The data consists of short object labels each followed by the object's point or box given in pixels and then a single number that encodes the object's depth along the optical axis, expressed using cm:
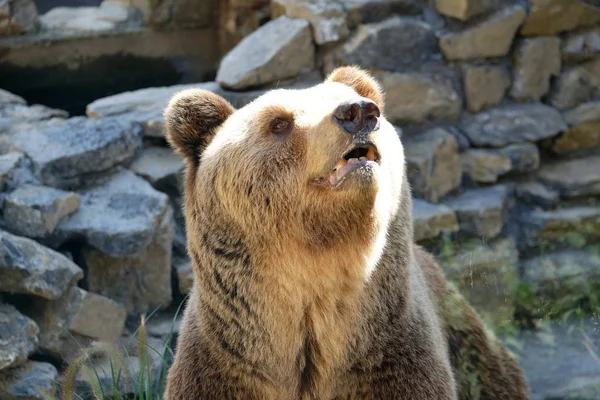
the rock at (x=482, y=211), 1090
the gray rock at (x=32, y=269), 824
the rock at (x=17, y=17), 1183
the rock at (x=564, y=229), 1101
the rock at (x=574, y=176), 1115
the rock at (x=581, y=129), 1134
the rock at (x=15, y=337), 805
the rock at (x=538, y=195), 1114
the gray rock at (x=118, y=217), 903
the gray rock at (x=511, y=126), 1117
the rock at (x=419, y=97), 1085
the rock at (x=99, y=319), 881
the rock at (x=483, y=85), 1109
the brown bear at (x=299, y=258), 531
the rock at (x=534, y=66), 1116
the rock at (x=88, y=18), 1258
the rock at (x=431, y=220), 1061
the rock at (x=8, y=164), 889
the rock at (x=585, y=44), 1125
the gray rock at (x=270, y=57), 1052
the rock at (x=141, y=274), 939
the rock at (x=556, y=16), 1105
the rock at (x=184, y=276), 971
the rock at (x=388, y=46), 1074
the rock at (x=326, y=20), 1069
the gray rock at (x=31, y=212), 874
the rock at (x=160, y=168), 1001
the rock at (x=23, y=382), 816
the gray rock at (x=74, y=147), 931
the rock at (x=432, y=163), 1077
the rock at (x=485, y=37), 1095
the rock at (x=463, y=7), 1079
